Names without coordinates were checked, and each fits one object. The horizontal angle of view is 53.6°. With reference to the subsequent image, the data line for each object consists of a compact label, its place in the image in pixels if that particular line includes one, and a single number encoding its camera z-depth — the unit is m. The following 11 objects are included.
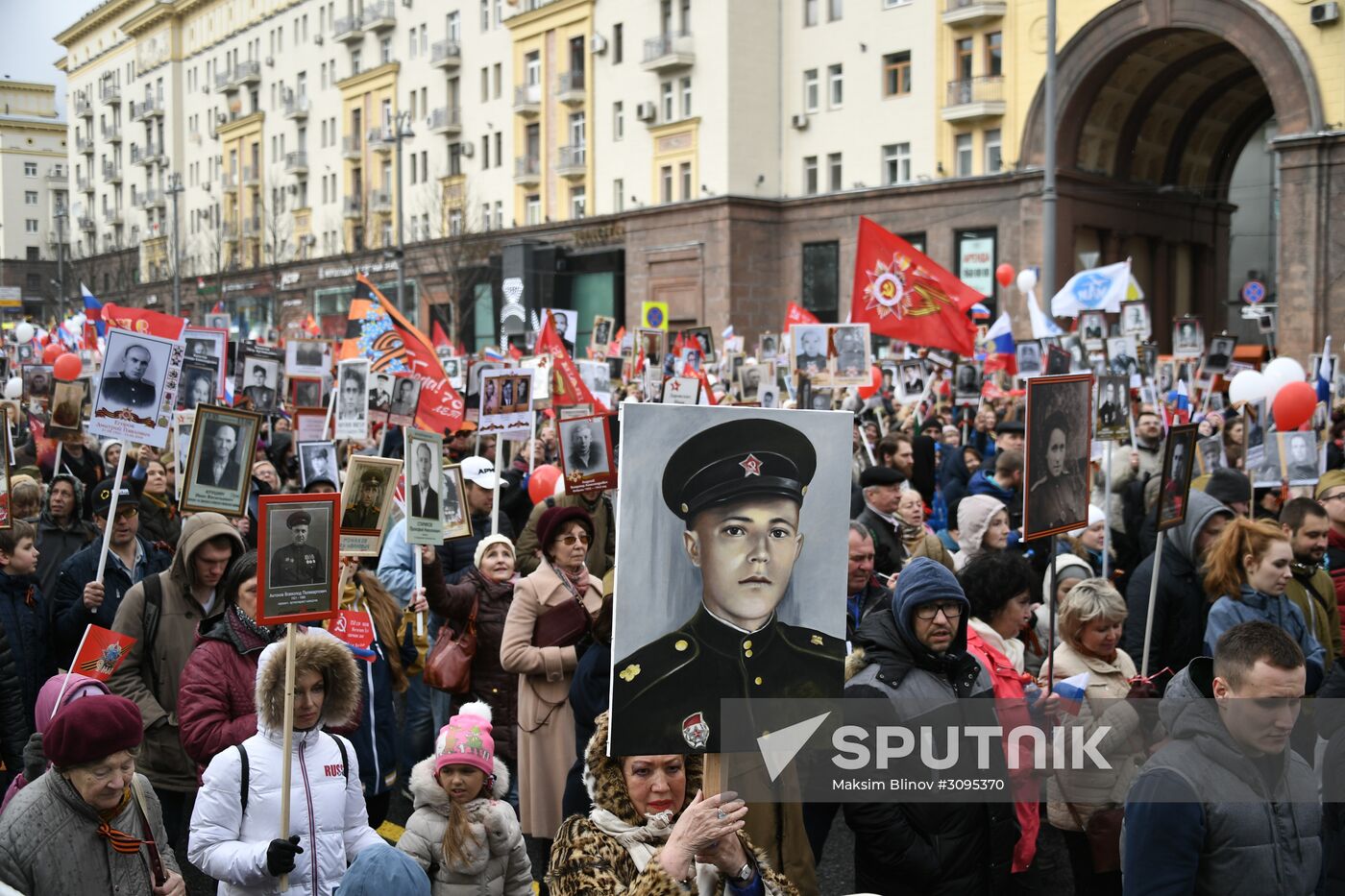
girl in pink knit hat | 4.42
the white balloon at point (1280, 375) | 11.84
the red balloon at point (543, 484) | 10.03
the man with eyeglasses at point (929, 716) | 4.18
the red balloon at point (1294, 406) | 10.90
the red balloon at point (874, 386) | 18.73
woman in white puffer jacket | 4.12
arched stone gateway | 30.19
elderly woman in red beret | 3.55
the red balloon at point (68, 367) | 15.41
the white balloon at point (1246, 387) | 11.73
